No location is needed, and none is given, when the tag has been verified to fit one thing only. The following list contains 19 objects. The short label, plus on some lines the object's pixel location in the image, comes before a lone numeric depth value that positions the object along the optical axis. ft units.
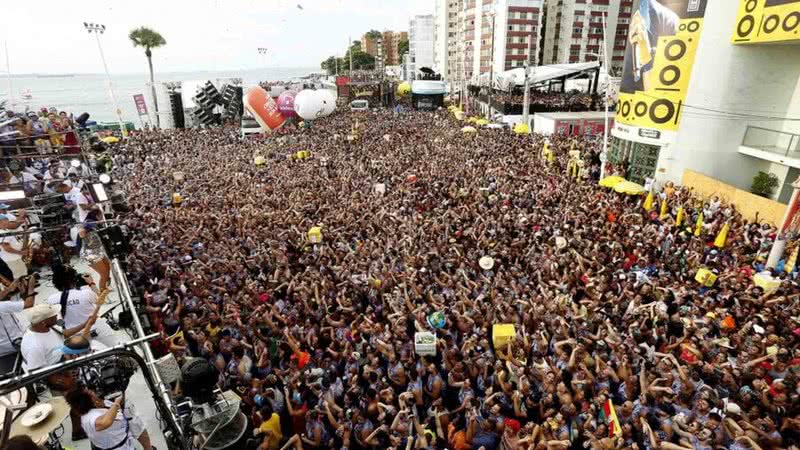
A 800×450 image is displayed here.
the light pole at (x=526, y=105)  83.01
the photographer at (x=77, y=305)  17.46
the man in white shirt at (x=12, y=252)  23.85
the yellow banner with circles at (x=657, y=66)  47.16
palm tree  134.21
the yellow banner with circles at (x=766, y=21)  38.65
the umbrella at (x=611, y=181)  43.70
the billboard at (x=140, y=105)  96.58
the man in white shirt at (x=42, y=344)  13.69
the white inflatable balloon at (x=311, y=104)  102.78
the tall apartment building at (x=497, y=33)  182.29
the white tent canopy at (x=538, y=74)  112.57
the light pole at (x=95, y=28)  62.63
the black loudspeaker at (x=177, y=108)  116.47
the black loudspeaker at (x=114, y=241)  22.34
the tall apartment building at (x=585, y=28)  188.14
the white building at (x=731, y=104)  44.37
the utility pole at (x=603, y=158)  48.21
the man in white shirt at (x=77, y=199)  29.27
